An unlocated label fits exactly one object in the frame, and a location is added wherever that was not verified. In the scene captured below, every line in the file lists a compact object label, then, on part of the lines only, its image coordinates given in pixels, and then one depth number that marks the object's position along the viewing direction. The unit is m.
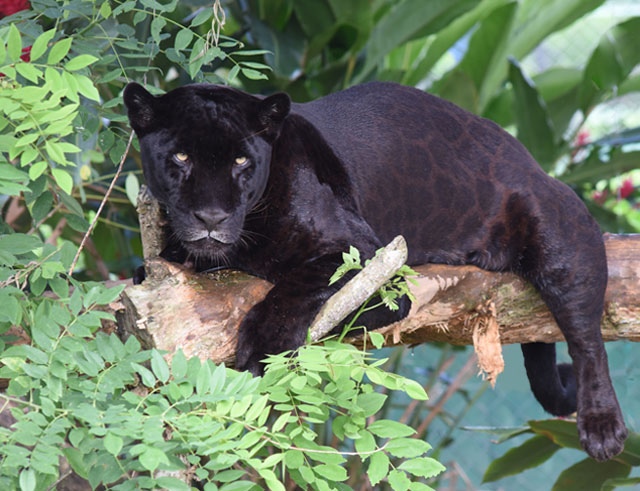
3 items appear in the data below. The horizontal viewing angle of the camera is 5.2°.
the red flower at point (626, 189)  13.84
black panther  11.30
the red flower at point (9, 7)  11.74
